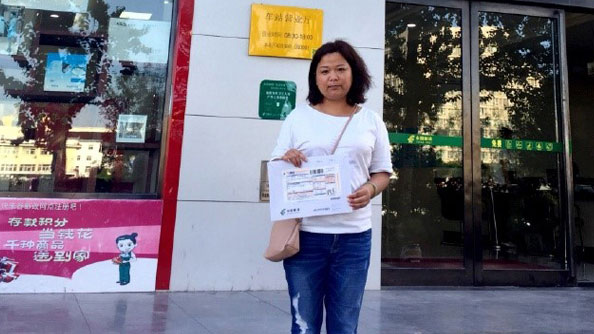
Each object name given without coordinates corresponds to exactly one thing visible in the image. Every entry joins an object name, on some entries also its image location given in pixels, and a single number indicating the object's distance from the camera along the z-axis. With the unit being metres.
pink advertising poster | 5.09
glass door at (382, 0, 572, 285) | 6.39
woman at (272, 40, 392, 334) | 2.37
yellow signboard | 5.84
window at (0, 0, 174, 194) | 5.46
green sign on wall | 5.80
